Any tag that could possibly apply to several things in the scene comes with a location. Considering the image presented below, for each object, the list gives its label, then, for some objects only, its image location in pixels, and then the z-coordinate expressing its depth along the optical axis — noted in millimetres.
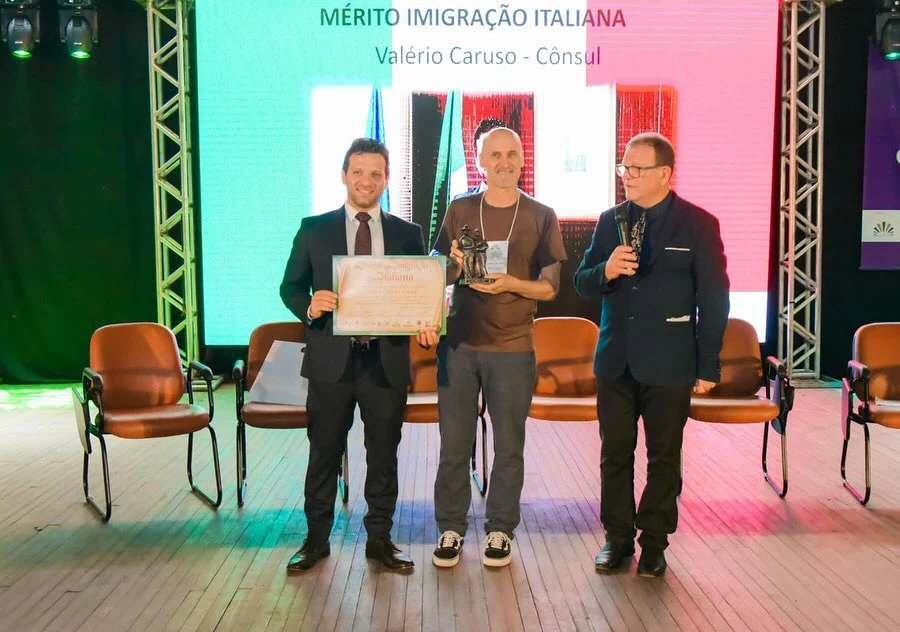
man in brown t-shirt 3293
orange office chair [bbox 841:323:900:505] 4533
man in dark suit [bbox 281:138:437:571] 3246
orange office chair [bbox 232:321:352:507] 4113
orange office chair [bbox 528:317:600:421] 4734
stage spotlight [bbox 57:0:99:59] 7133
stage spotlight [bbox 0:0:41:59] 7145
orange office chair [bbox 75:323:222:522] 4105
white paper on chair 4312
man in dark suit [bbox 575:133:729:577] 3184
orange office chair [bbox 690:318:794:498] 4301
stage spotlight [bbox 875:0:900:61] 7234
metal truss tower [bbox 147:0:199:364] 7309
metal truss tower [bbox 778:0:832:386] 7383
